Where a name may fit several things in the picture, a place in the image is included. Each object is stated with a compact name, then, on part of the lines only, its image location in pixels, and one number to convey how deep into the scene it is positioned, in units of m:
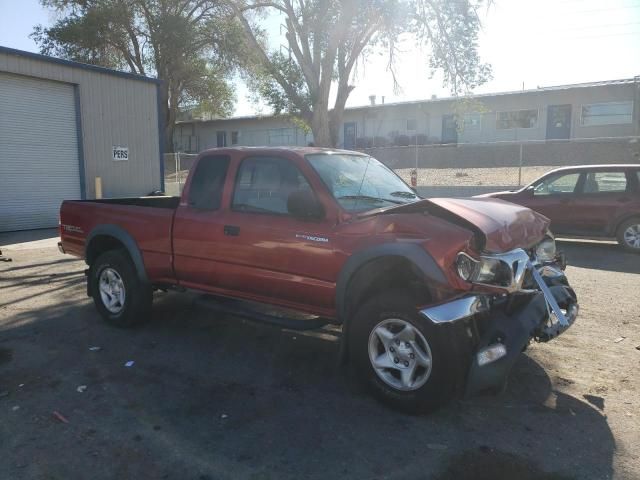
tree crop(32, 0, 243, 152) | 30.27
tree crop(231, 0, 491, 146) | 15.48
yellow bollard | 15.59
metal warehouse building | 13.78
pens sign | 16.34
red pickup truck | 3.48
